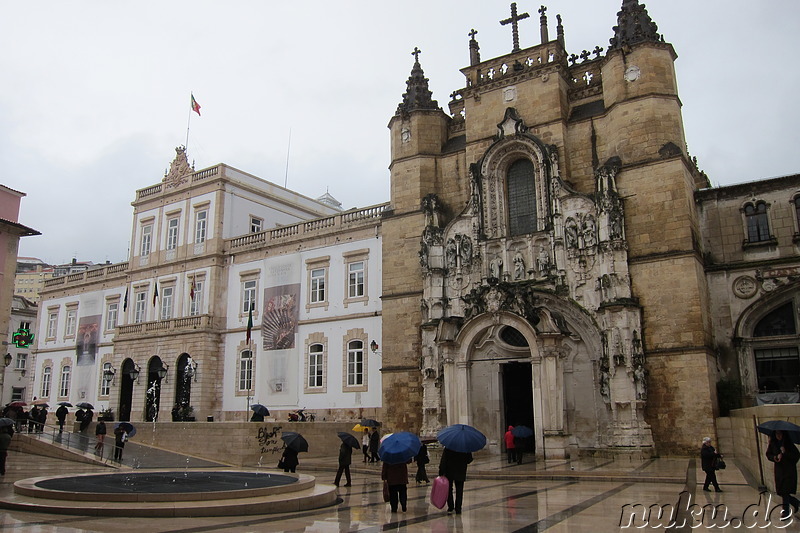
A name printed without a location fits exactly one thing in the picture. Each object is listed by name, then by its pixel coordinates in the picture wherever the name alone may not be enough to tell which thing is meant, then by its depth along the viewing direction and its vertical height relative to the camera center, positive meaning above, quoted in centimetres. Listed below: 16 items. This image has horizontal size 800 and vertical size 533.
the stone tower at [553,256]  2152 +502
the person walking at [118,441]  2264 -117
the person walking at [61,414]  2867 -32
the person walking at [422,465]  1556 -142
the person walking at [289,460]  1747 -144
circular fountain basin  1177 -155
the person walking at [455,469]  1138 -112
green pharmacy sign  2126 +214
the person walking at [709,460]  1330 -118
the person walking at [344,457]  1562 -123
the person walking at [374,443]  2209 -129
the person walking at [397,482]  1172 -135
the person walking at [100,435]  2295 -102
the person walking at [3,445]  1670 -92
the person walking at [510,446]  2028 -132
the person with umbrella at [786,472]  984 -106
